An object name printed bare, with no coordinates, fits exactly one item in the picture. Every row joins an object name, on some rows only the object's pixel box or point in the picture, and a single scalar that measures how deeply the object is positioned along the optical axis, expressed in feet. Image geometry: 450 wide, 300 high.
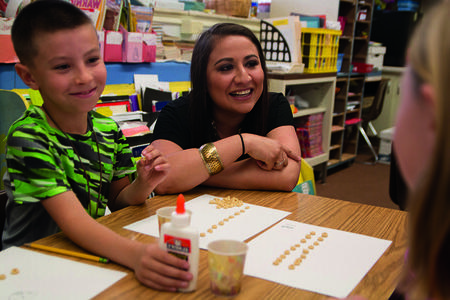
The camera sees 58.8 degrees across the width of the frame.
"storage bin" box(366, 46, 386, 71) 14.84
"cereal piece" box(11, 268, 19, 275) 2.44
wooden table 2.29
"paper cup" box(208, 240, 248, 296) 2.16
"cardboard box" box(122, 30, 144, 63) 7.32
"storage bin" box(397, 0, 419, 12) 17.98
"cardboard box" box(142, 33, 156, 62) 7.65
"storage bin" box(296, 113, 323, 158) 12.12
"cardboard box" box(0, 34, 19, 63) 5.72
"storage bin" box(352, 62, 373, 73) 14.29
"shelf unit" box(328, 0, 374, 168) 13.52
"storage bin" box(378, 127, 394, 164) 15.56
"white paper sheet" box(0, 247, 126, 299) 2.24
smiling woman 4.25
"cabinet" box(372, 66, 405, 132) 18.11
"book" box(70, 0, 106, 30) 6.64
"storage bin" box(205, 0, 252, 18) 11.43
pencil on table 2.63
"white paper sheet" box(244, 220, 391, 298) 2.43
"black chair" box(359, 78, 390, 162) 15.14
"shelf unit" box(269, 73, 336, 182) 11.89
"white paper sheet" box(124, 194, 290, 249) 3.10
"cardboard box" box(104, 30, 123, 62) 7.04
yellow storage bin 11.02
